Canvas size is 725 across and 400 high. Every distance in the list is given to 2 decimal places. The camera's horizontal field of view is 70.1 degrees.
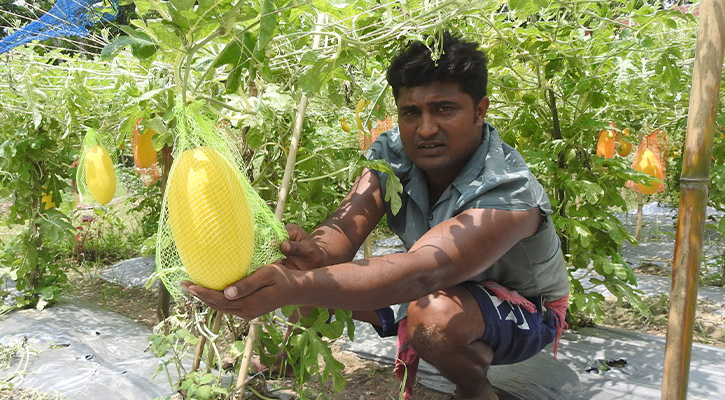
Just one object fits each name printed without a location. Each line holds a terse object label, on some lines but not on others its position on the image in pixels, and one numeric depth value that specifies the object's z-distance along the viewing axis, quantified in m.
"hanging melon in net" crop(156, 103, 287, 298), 1.12
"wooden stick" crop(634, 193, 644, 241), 5.81
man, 1.41
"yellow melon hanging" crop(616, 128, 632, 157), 3.75
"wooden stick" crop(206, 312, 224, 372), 1.80
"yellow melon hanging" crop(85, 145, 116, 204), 2.68
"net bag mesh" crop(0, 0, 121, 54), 2.39
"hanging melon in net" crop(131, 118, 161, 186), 2.89
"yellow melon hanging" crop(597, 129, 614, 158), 3.64
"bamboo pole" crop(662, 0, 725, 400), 1.22
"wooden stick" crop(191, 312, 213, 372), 1.90
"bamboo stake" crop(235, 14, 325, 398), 1.68
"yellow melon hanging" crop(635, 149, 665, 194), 3.73
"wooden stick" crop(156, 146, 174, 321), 3.02
